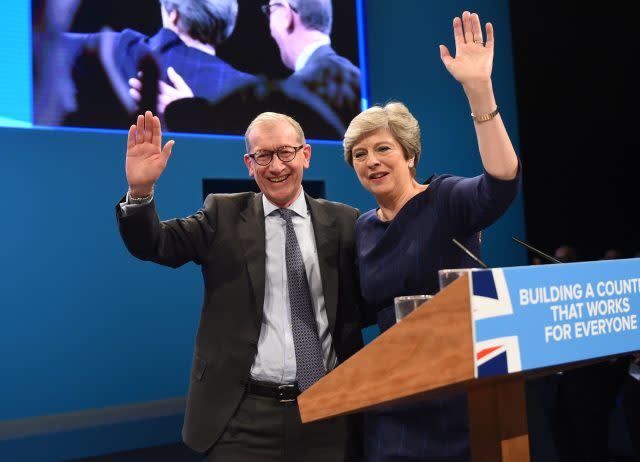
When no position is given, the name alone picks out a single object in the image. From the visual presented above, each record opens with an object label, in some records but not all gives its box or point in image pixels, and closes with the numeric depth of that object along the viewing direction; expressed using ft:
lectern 3.25
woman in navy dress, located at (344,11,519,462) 4.85
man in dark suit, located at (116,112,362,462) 6.59
